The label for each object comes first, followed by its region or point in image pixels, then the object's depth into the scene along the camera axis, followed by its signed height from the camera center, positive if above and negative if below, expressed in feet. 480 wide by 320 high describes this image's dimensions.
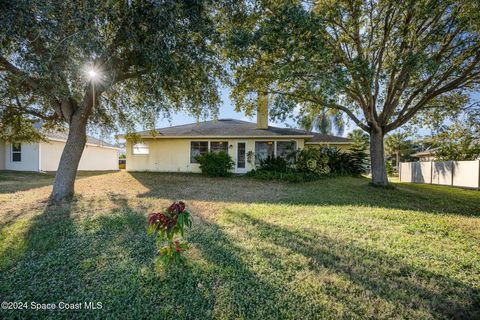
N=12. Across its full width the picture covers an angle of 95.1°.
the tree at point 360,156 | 48.91 +1.43
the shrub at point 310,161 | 41.91 +0.18
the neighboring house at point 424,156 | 86.99 +3.11
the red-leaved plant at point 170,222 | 8.77 -2.46
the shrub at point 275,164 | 42.34 -0.46
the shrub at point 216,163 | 41.60 -0.36
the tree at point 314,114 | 34.65 +8.40
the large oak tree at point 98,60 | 15.01 +8.34
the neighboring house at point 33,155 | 50.70 +1.08
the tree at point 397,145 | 105.60 +8.65
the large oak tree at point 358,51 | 22.48 +12.54
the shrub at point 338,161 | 47.11 +0.27
